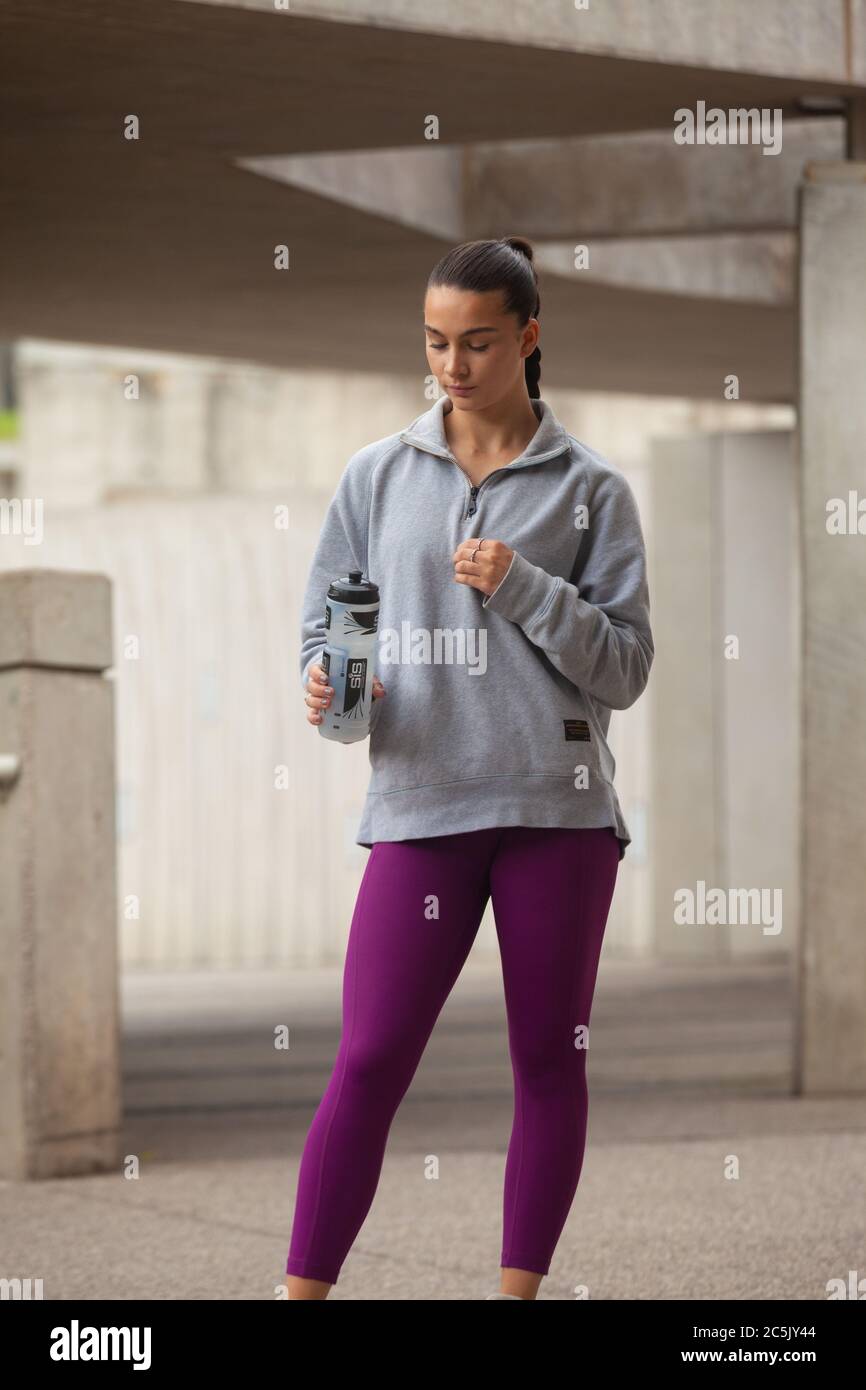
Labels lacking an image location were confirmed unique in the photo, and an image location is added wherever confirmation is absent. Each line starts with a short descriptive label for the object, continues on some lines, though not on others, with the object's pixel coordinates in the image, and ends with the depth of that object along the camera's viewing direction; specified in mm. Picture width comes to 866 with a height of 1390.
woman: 3645
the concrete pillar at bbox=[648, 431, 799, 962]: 15594
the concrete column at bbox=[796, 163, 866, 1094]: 8328
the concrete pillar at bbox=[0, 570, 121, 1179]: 6637
